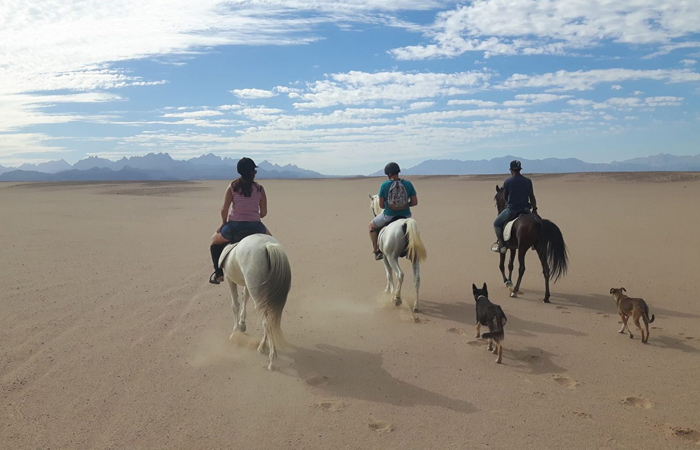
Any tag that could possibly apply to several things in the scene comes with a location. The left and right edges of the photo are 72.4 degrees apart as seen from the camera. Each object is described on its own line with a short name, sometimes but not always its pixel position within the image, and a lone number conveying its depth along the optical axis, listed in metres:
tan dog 5.94
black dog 5.62
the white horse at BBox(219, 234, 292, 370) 5.53
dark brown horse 8.15
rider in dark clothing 8.74
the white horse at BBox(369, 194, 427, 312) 7.45
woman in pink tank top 6.30
